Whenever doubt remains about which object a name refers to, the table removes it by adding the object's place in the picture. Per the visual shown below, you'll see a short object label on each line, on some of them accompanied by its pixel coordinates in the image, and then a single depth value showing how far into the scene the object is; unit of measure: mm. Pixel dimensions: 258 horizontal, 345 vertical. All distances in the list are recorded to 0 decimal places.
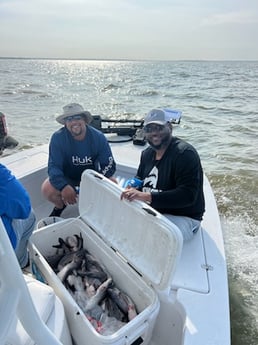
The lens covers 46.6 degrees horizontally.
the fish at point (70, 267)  2029
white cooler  1606
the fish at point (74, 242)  2357
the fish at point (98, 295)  1845
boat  892
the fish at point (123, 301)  1827
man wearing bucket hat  2883
